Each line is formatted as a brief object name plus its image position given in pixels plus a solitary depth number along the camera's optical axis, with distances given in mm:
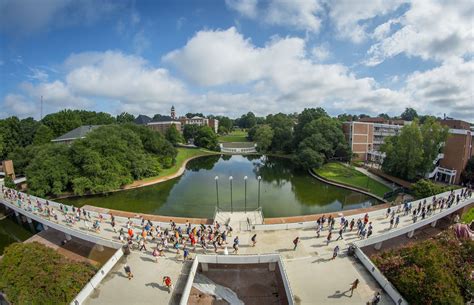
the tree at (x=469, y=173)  30406
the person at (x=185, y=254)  13039
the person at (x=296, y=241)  13914
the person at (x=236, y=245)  13672
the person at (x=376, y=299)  9758
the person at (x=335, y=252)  13024
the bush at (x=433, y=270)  9219
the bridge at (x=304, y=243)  10906
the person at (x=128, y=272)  11516
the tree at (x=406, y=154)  31641
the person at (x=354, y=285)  10508
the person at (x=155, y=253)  13188
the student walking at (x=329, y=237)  14375
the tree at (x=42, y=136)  47344
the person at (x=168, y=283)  10766
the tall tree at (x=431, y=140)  31266
